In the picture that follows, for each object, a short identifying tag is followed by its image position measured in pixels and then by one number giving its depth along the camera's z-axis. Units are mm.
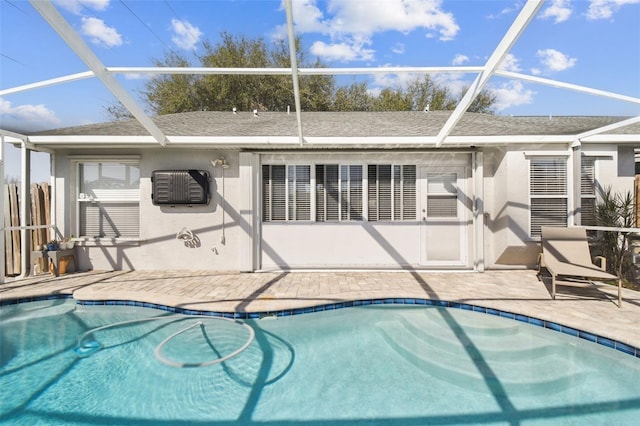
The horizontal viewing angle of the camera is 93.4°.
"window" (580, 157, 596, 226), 6918
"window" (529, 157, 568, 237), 6789
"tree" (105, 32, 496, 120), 18812
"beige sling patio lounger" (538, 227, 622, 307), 5465
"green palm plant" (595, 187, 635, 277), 6466
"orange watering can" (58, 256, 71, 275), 6898
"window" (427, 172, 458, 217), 7434
